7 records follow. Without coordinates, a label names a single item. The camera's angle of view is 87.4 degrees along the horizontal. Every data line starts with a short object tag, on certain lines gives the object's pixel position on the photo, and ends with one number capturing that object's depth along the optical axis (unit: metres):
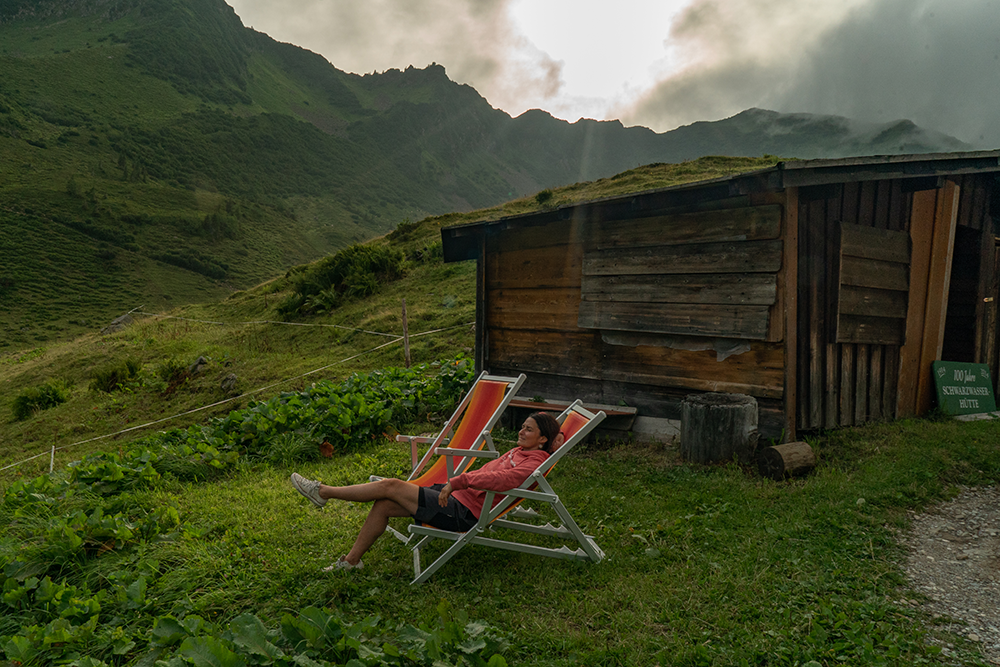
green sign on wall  6.83
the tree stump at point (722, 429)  5.34
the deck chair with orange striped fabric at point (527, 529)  3.36
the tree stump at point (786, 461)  4.94
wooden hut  5.60
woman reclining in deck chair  3.43
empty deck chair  4.34
